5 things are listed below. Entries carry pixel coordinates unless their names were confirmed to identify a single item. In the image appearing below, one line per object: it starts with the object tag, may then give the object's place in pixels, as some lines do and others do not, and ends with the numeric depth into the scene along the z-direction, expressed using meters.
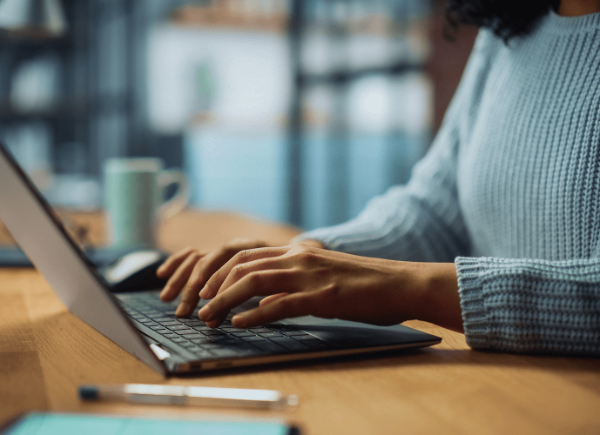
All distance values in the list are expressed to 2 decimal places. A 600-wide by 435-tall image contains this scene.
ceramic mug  1.09
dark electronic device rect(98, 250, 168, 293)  0.75
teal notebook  0.32
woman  0.50
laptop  0.41
